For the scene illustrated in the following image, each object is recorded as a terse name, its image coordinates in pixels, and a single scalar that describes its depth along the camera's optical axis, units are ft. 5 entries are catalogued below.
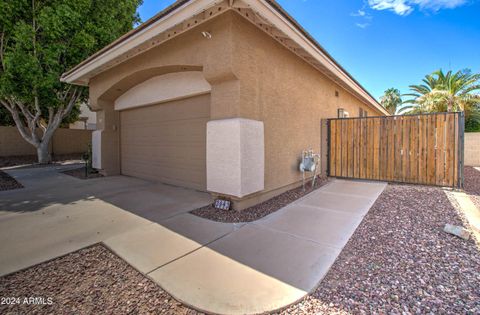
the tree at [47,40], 27.25
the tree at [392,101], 115.34
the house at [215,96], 14.14
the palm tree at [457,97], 43.93
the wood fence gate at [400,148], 19.26
